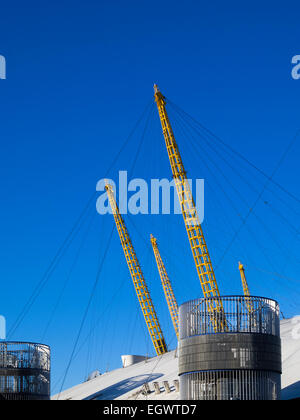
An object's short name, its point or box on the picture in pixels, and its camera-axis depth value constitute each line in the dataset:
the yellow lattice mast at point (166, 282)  154.75
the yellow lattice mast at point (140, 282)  143.88
